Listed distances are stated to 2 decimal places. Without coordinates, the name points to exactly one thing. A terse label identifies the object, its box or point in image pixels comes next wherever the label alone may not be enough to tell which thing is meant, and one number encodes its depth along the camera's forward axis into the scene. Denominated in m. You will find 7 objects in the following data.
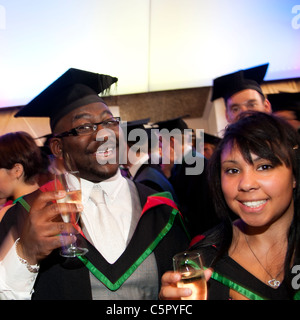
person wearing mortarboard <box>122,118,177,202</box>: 2.11
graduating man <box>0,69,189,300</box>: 1.40
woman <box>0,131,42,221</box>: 1.95
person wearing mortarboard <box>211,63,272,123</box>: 2.21
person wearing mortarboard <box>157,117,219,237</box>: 2.19
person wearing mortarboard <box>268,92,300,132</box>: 2.10
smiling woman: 1.32
